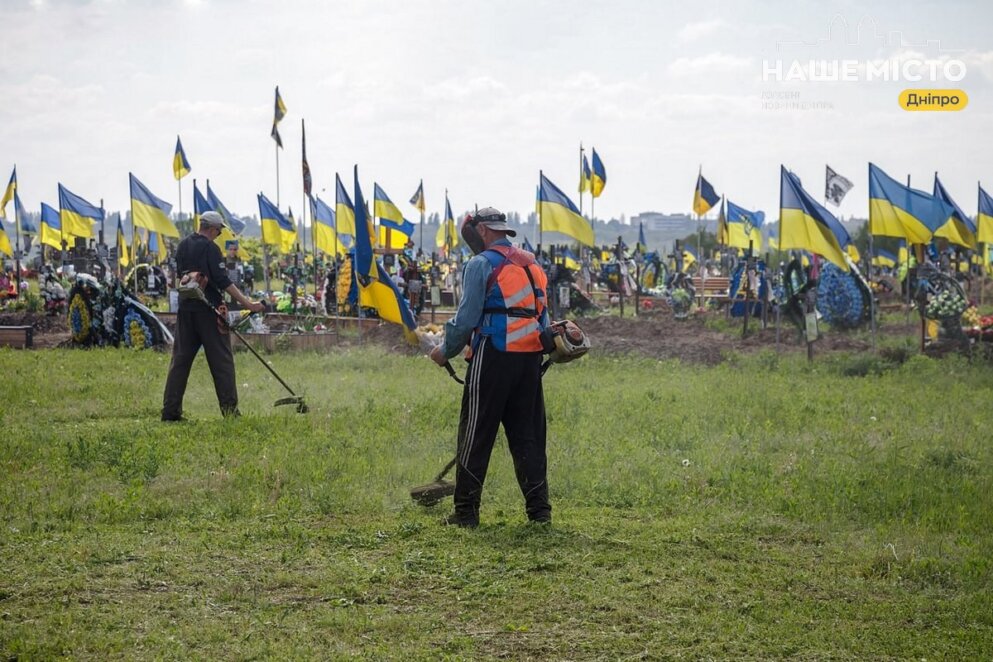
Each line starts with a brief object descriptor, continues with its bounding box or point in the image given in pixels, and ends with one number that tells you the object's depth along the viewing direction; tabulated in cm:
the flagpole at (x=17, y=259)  3211
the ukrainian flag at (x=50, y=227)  4288
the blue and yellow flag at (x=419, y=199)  5116
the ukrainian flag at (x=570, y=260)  3567
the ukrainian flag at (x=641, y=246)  4988
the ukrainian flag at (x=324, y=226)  3756
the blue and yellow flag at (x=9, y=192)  3759
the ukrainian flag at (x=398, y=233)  2936
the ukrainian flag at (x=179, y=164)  3372
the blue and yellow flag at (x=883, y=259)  4725
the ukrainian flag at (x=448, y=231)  5122
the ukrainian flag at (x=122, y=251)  3644
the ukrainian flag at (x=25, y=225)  5276
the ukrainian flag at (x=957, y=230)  2491
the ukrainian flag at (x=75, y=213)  3541
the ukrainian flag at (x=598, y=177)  3241
